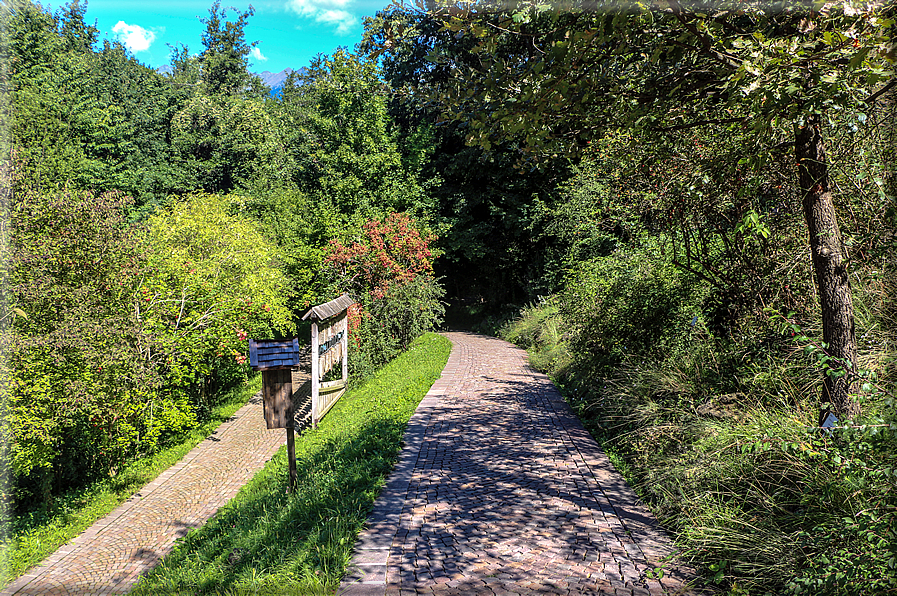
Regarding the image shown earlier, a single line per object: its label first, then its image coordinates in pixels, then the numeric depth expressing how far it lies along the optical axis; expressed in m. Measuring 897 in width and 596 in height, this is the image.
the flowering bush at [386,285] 15.00
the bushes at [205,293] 10.89
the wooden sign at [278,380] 6.08
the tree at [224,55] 42.62
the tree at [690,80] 3.58
